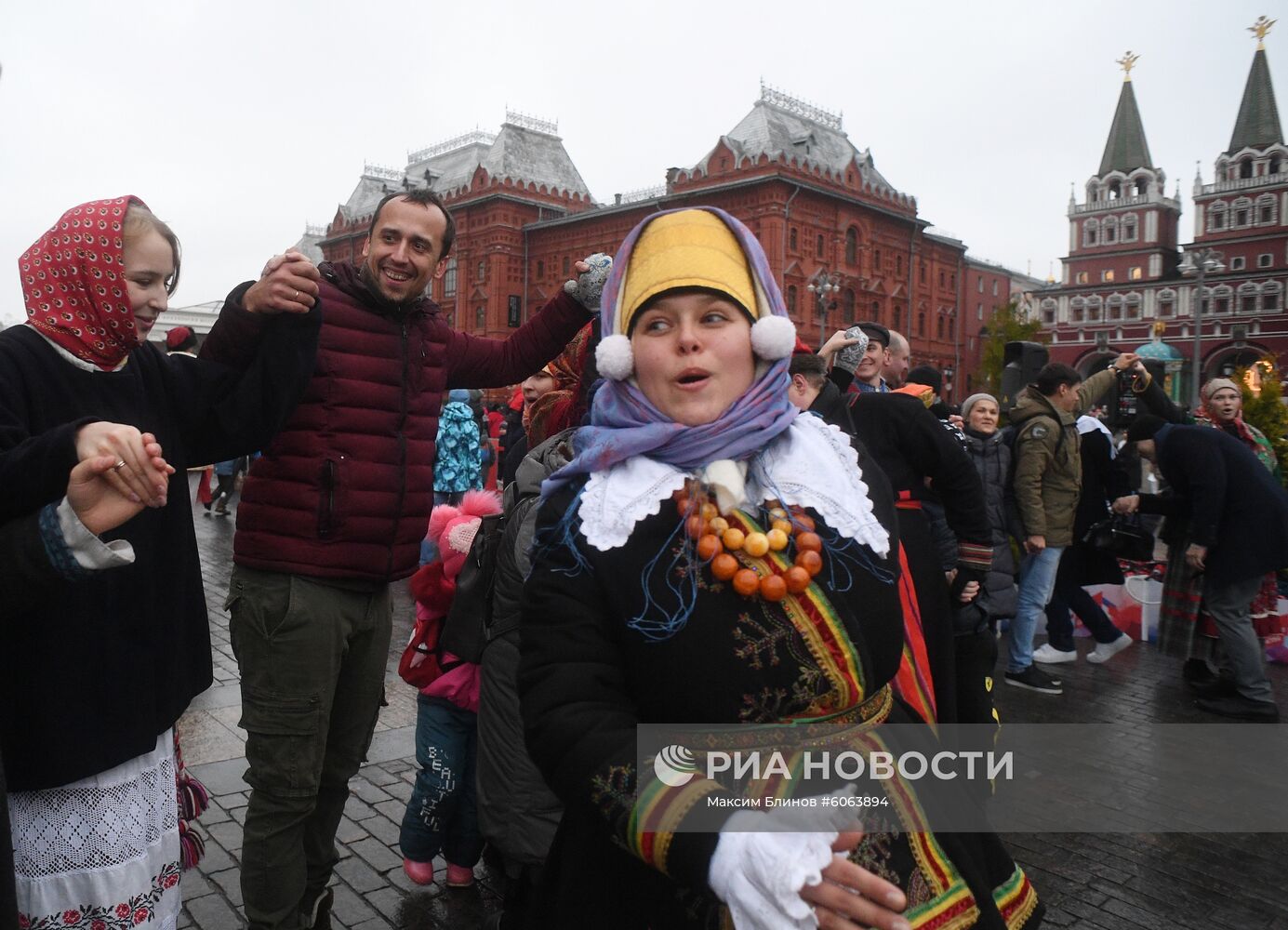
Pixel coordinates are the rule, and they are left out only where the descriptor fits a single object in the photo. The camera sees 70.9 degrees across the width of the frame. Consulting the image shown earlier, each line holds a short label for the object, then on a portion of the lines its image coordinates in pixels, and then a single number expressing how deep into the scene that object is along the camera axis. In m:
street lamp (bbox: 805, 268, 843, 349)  28.88
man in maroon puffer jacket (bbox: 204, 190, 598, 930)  2.70
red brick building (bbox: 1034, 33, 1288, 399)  59.62
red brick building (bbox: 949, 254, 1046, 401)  55.34
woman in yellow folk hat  1.56
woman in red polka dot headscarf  1.72
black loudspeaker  7.02
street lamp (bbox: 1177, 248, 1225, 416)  21.99
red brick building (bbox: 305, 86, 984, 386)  39.72
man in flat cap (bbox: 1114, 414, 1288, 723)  5.80
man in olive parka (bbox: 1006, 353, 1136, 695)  6.48
